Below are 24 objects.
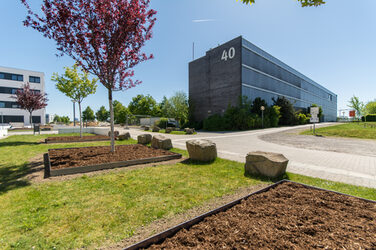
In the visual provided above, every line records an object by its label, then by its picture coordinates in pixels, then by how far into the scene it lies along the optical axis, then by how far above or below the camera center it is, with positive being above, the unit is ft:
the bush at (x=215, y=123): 90.89 -0.84
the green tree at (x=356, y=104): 182.30 +17.02
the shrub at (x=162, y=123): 113.63 -0.50
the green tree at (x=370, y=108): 190.69 +13.54
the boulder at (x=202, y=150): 20.63 -3.57
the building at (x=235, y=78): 100.32 +30.20
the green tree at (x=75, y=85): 42.19 +9.96
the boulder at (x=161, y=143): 29.00 -3.58
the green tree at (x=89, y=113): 259.80 +15.78
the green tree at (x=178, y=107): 133.79 +12.41
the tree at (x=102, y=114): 279.69 +14.92
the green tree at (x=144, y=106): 203.92 +20.49
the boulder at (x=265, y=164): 14.56 -3.89
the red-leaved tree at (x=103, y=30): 19.08 +11.41
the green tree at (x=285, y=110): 118.01 +7.39
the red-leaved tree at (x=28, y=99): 73.67 +11.08
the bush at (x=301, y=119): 131.40 +1.09
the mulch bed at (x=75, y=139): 38.93 -3.89
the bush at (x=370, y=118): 130.64 +1.14
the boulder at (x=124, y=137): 45.09 -3.83
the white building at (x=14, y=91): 141.38 +27.28
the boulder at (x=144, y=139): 35.27 -3.48
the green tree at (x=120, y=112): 217.17 +13.91
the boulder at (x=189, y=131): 68.09 -3.75
